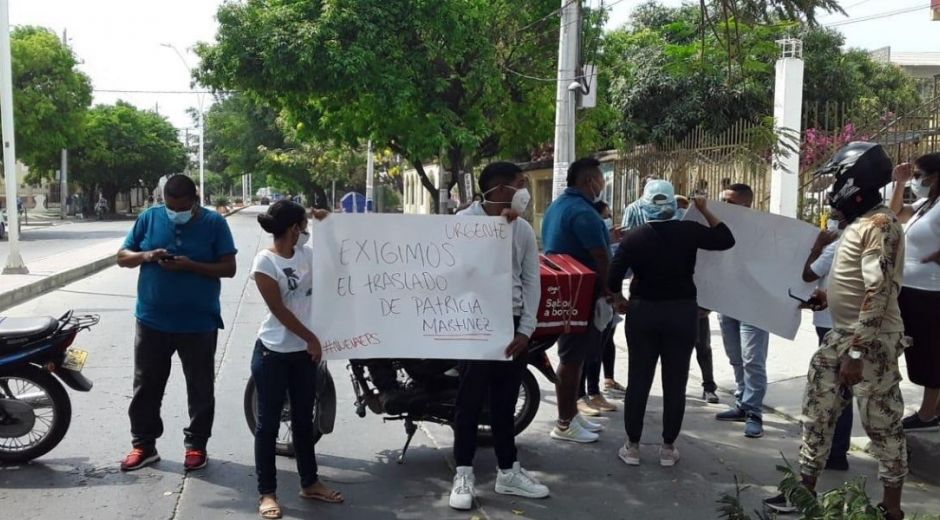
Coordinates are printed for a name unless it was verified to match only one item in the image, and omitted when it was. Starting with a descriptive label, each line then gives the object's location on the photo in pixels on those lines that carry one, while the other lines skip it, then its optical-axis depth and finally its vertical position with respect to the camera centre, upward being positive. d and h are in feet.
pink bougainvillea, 38.34 +3.34
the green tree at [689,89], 68.69 +10.62
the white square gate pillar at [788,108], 41.81 +5.51
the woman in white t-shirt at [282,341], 13.66 -2.30
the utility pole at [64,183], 145.48 +2.22
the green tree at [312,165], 142.72 +6.34
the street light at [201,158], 145.57 +7.21
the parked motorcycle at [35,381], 16.14 -3.61
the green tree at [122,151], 163.53 +9.38
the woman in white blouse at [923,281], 15.87 -1.23
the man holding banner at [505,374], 14.73 -2.97
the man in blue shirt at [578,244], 17.66 -0.77
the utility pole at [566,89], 42.14 +5.92
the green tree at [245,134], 153.58 +12.40
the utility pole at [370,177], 101.91 +3.13
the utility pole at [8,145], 47.80 +2.82
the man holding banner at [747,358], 19.13 -3.40
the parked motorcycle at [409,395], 16.51 -3.77
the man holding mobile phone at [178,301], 15.71 -1.93
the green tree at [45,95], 101.50 +12.41
